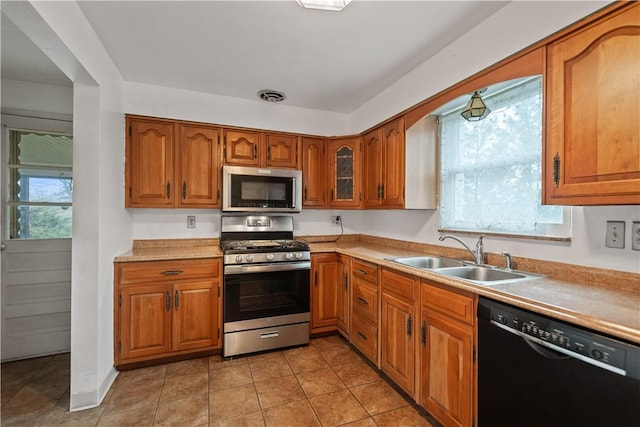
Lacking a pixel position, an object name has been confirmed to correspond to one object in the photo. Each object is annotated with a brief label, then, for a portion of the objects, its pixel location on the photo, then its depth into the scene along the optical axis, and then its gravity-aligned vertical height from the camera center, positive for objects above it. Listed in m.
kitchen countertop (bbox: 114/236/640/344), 1.00 -0.35
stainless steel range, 2.56 -0.75
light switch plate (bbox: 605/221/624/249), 1.40 -0.10
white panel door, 2.51 -0.75
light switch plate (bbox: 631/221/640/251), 1.34 -0.10
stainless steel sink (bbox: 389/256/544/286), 1.76 -0.38
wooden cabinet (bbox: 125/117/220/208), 2.65 +0.45
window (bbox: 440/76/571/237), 1.83 +0.33
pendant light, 1.93 +0.70
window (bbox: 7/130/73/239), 2.56 +0.24
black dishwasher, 0.96 -0.61
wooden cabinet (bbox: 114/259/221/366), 2.33 -0.80
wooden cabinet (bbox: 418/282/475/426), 1.51 -0.79
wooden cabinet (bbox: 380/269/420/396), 1.90 -0.79
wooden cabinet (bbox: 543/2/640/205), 1.14 +0.43
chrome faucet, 2.01 -0.26
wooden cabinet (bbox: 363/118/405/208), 2.56 +0.45
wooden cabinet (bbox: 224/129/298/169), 2.97 +0.67
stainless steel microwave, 2.87 +0.24
